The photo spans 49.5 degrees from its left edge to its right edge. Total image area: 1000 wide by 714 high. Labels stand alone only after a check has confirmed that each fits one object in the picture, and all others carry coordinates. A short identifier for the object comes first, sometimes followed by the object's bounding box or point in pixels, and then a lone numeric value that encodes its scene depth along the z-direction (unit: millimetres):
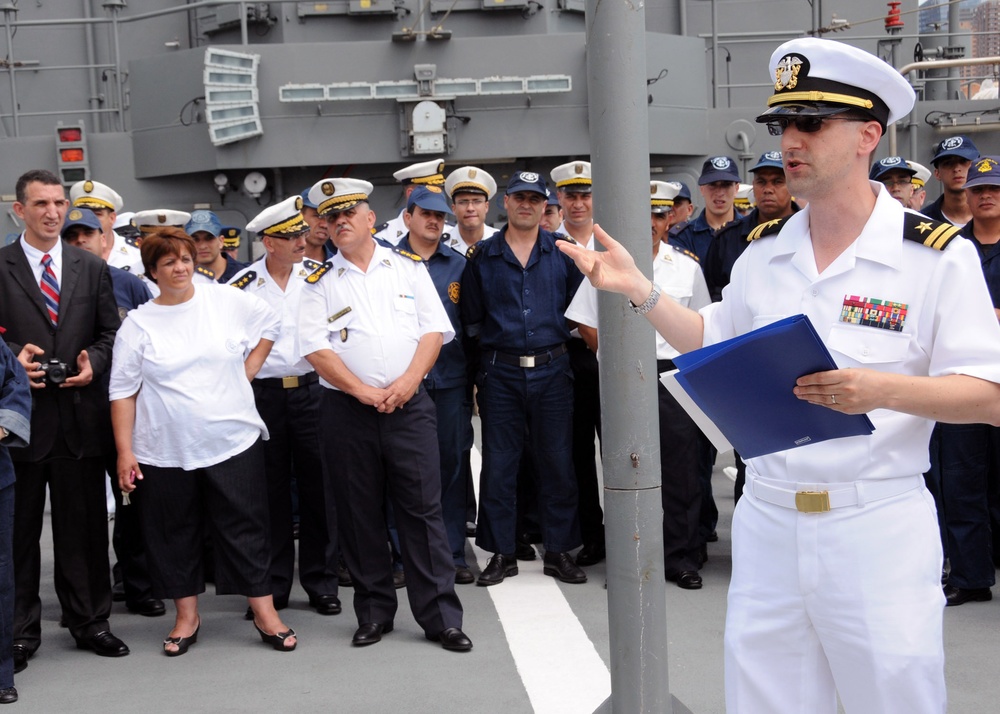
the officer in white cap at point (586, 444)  5516
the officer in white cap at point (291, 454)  4996
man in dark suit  4445
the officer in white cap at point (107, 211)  6547
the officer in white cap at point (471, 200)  6355
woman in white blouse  4410
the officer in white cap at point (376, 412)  4410
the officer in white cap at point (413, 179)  7191
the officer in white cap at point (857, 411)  2025
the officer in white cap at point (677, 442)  5051
